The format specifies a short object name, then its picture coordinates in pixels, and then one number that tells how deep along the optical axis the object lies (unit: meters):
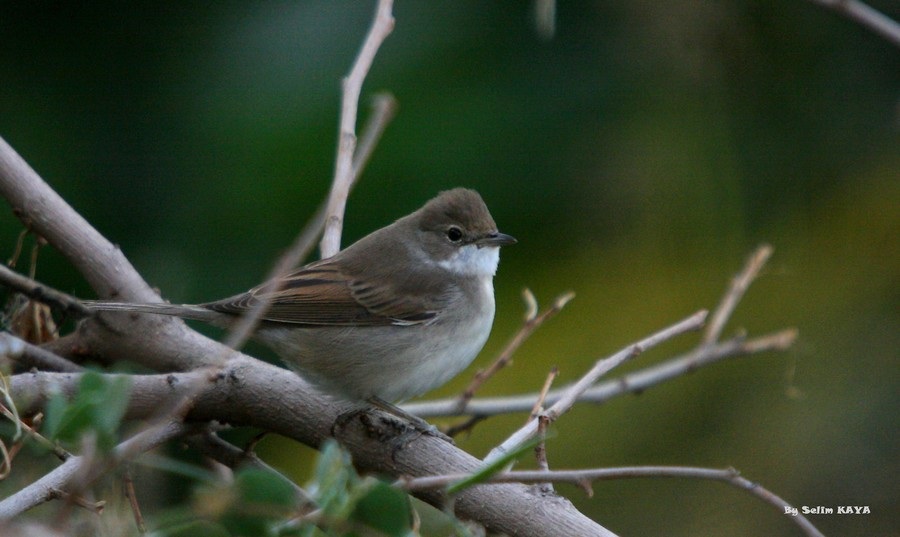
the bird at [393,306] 6.61
